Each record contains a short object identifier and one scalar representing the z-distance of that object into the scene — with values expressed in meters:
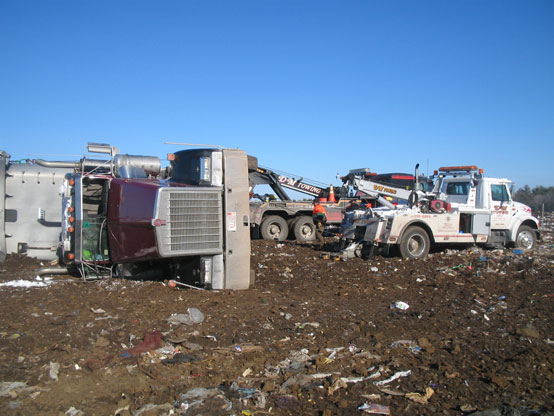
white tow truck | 11.21
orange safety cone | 16.07
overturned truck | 6.80
